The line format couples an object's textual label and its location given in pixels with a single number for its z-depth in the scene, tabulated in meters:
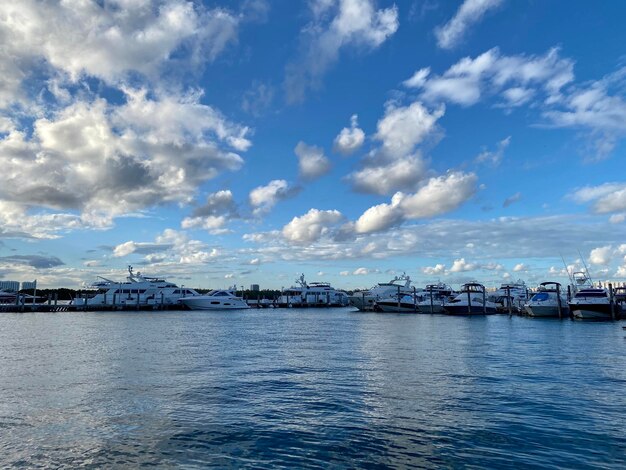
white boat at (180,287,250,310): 142.00
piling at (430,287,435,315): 119.96
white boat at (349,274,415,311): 147.00
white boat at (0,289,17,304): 142.88
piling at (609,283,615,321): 83.06
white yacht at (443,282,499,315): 109.13
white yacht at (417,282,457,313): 124.50
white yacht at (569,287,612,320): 84.25
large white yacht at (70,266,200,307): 136.12
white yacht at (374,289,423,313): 126.75
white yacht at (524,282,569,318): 94.62
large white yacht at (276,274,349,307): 181.12
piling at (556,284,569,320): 89.71
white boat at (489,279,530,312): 125.47
